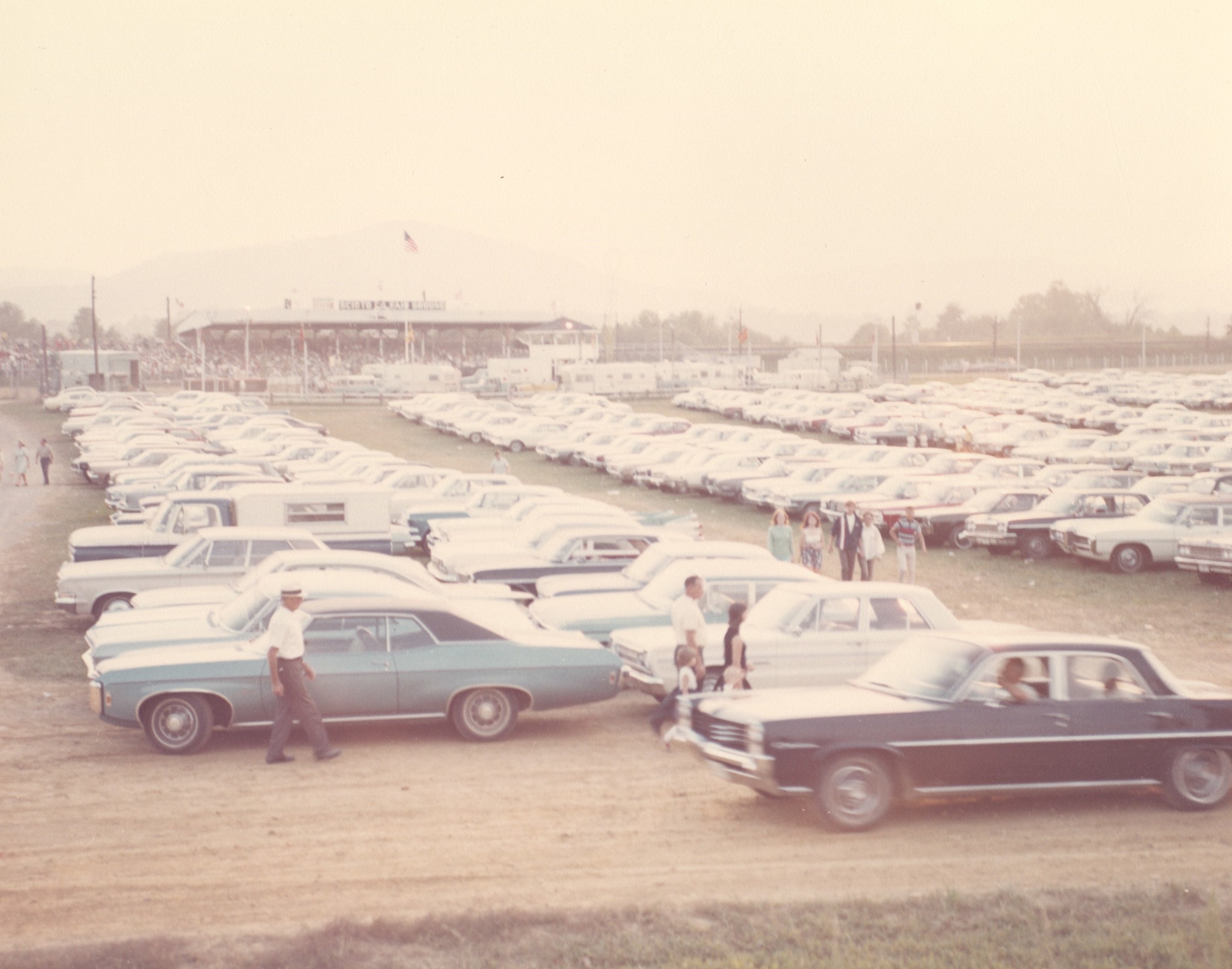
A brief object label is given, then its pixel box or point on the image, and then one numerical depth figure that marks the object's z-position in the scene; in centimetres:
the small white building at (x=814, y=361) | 10619
